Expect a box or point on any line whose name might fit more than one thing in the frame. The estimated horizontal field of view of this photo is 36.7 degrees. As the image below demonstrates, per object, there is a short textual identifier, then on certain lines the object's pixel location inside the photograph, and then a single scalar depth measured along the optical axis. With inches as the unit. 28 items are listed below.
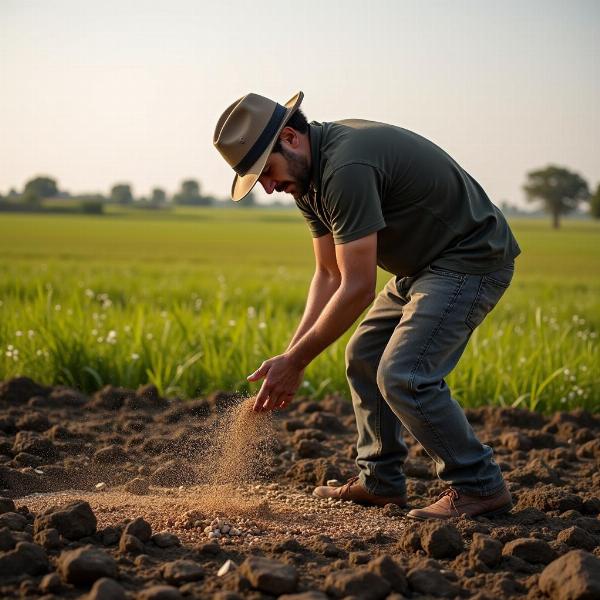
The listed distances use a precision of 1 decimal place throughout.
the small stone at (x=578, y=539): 139.1
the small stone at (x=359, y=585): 110.6
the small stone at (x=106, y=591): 103.9
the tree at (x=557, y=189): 3110.2
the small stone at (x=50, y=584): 109.6
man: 138.3
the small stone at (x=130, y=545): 122.8
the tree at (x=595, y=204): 2490.7
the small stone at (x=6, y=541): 121.0
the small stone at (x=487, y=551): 125.5
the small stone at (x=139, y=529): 126.3
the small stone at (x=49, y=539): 122.8
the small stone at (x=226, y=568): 116.0
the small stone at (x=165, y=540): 126.6
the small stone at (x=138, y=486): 168.7
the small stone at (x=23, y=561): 113.9
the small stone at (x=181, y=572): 112.7
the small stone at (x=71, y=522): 126.5
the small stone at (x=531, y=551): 129.5
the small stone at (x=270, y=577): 109.7
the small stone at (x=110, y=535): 126.9
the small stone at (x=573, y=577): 110.0
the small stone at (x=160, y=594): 104.8
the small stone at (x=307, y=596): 105.8
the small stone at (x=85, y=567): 111.0
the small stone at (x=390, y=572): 114.4
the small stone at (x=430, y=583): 114.8
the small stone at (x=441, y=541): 128.3
